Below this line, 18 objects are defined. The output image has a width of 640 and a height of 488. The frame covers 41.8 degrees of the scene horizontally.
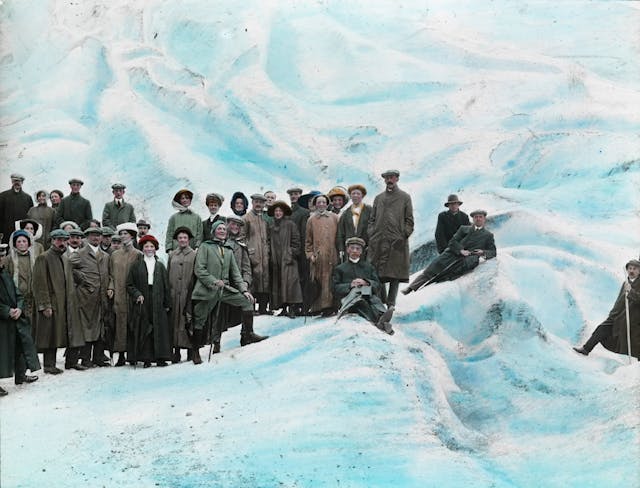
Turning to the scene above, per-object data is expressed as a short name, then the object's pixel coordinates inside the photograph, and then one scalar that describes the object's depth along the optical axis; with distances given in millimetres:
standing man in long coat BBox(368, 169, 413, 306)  9000
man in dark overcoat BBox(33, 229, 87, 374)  8211
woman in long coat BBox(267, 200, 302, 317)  9383
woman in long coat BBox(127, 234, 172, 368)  8422
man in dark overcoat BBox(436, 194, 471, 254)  9820
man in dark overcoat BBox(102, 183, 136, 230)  10031
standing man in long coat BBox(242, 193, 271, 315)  9430
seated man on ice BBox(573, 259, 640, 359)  8453
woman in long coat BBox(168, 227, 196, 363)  8469
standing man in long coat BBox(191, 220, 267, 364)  8383
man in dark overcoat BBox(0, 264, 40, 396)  7605
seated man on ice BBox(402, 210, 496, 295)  9398
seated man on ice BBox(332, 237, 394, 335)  8227
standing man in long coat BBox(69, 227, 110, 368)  8484
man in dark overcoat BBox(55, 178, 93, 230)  10125
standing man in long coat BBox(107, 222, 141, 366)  8609
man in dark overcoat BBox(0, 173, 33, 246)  10180
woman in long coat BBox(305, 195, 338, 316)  9188
